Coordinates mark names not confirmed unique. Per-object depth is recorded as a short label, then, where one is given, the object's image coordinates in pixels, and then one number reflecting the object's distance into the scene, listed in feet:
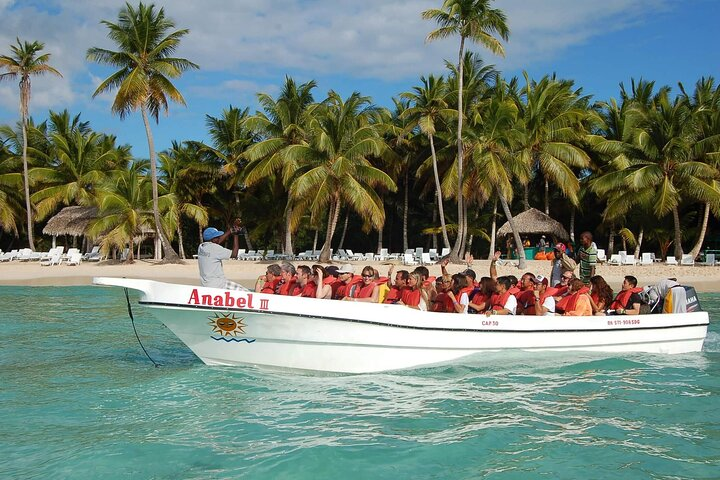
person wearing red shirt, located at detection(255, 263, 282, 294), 34.24
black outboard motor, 35.78
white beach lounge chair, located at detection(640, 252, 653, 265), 90.94
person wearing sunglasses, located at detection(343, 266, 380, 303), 32.76
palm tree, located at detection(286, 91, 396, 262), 92.07
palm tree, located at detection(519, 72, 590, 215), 96.53
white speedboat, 27.68
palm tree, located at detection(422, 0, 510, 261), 91.56
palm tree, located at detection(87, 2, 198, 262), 93.97
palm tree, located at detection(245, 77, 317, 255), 102.32
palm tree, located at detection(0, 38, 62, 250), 116.57
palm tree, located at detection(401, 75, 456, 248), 98.89
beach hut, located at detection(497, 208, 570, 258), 99.25
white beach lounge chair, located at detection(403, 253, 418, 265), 94.94
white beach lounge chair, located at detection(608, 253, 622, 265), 92.46
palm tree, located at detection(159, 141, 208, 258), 111.14
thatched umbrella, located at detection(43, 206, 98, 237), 114.01
